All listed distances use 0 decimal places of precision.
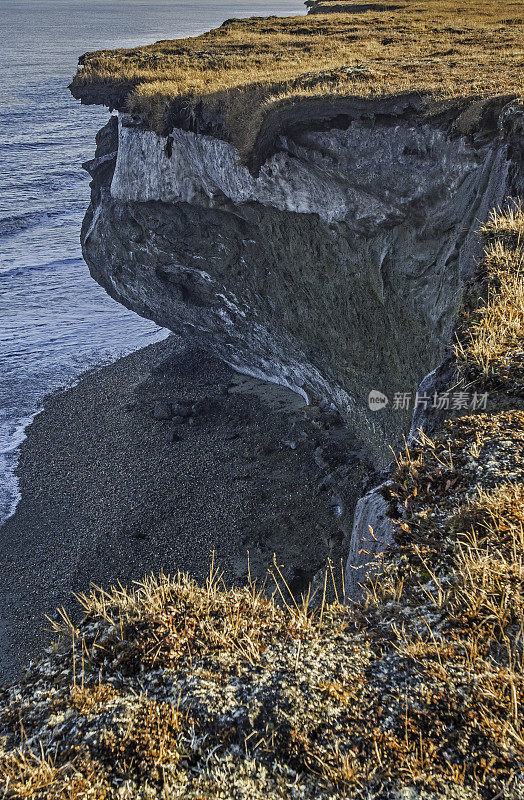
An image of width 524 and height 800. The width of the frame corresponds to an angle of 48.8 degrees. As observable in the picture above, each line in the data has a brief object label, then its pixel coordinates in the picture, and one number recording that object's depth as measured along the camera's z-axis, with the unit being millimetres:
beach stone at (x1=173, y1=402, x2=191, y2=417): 25453
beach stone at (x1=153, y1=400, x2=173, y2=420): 25516
